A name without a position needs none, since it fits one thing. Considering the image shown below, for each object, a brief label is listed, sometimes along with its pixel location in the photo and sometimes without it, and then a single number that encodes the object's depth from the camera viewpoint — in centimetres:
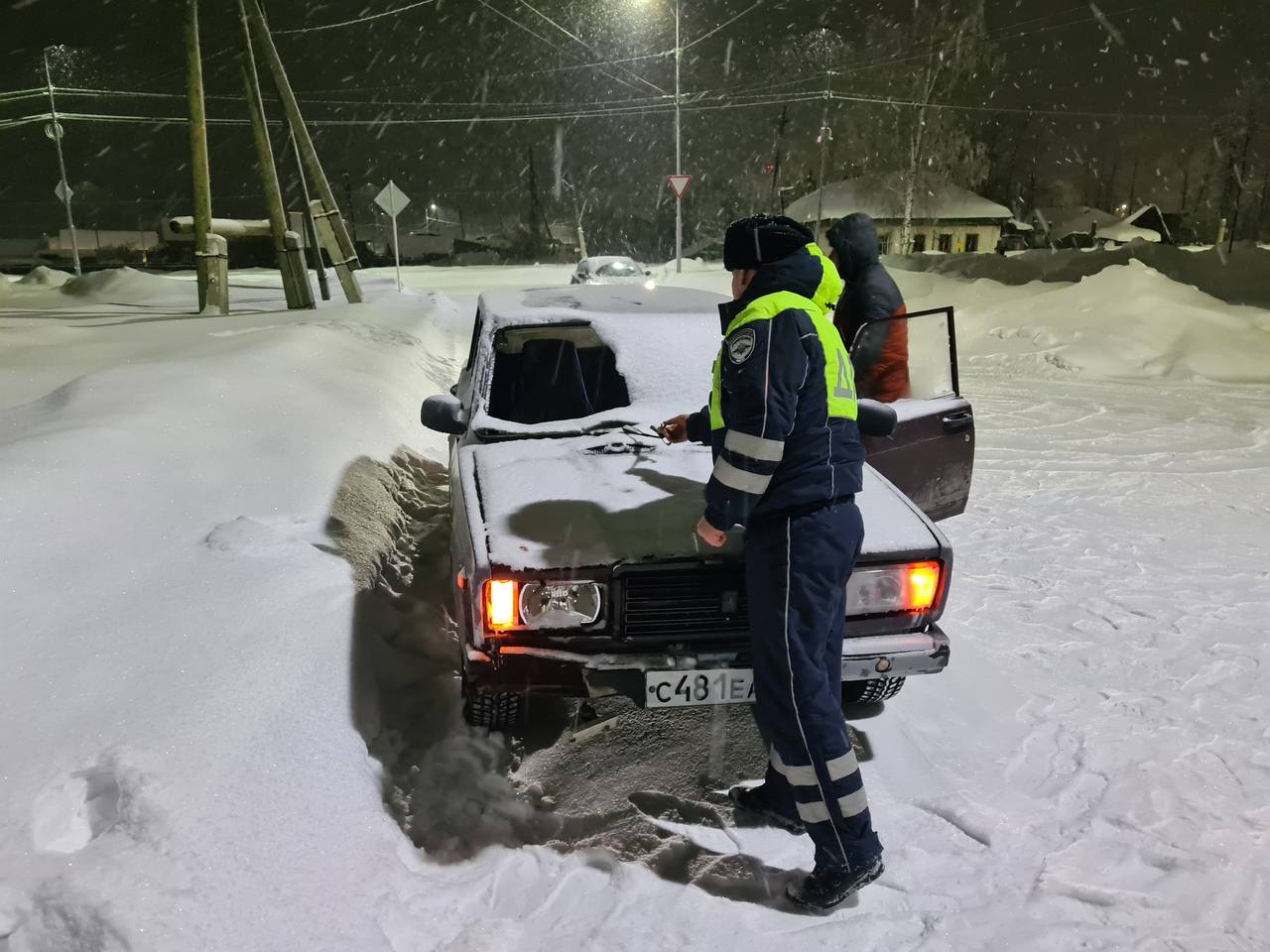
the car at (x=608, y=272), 2588
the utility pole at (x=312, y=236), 1523
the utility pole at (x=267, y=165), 1361
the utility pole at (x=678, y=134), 2767
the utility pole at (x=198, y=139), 1338
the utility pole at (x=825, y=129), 3569
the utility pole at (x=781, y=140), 4503
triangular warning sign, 2314
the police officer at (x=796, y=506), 242
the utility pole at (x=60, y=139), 2956
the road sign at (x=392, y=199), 1928
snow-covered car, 282
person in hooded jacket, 447
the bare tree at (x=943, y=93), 3216
